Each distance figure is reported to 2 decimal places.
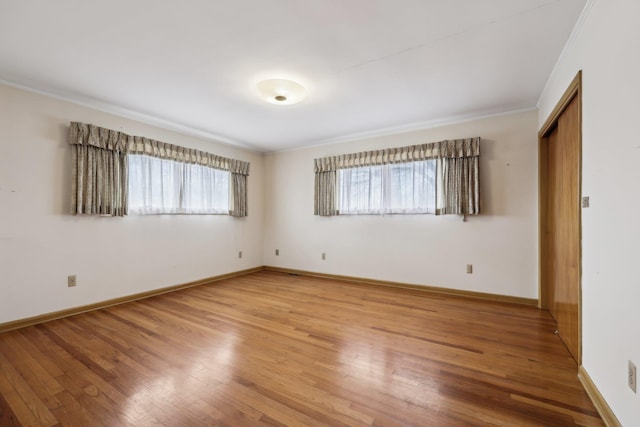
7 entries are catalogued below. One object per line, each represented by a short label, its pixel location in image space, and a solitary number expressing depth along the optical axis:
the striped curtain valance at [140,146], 3.04
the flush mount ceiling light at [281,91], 2.63
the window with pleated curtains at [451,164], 3.55
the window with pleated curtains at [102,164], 3.00
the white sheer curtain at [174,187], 3.61
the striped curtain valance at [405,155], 3.60
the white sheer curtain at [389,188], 3.94
